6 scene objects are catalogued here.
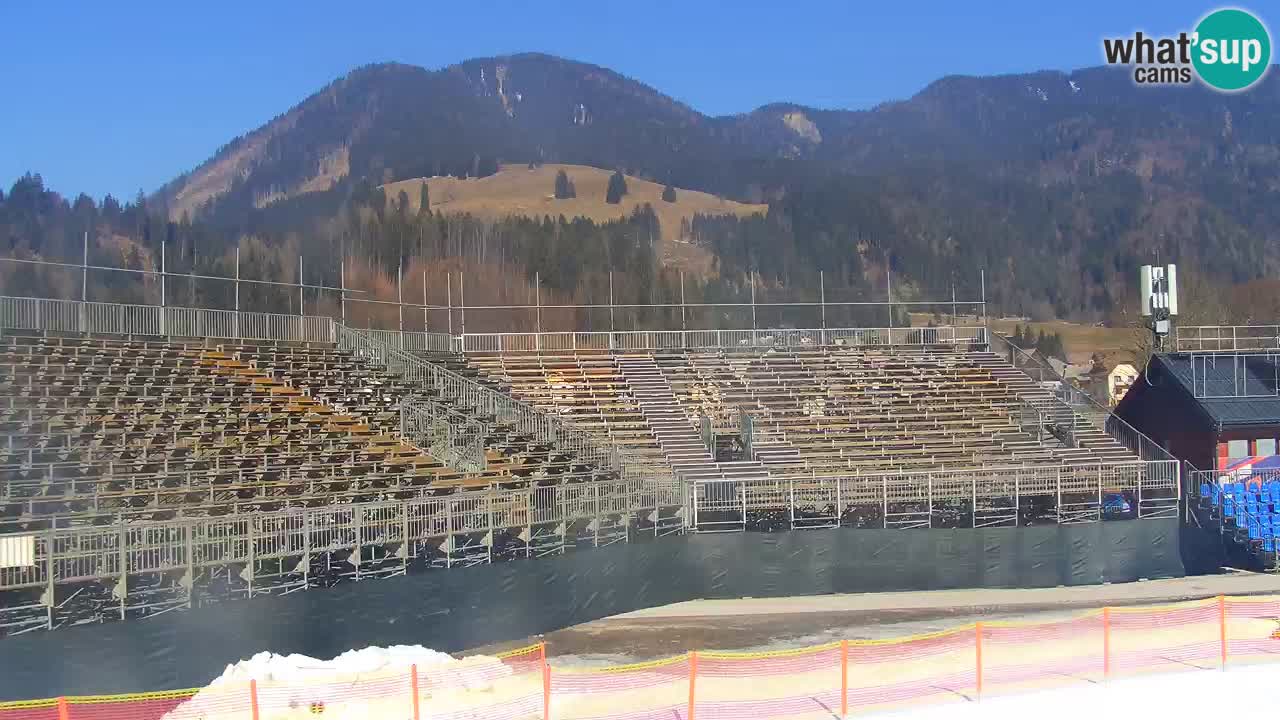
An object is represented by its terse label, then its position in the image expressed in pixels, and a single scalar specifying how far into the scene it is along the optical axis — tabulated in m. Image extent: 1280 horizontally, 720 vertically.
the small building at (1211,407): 38.38
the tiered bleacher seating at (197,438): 22.52
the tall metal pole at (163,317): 32.41
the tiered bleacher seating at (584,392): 36.25
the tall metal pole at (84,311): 30.69
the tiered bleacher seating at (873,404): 36.56
